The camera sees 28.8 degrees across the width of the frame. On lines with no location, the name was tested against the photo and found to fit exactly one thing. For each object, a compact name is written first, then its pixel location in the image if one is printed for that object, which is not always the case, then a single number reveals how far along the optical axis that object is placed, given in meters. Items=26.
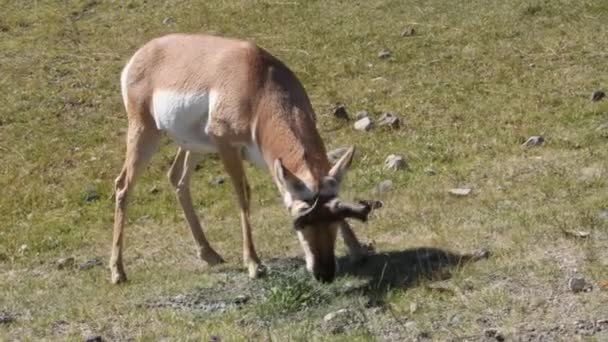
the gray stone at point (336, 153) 13.59
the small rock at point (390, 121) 14.91
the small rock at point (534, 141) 13.27
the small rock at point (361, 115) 15.45
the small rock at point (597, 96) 14.62
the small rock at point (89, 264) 11.52
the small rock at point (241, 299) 9.09
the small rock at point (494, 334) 7.45
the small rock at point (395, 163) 13.23
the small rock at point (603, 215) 9.70
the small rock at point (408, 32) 18.59
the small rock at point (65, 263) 11.60
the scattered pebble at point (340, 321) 8.04
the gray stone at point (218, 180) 13.97
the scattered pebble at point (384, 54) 17.77
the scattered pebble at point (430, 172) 12.88
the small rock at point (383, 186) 12.52
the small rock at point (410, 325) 7.85
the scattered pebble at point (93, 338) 8.39
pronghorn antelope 8.86
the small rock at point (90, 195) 14.04
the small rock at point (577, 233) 9.22
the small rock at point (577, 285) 8.08
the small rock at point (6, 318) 9.34
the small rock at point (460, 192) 11.70
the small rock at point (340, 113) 15.55
